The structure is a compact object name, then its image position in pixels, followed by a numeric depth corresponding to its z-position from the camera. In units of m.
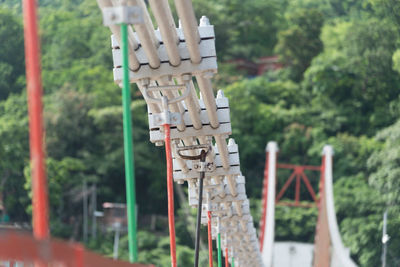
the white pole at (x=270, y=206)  20.02
